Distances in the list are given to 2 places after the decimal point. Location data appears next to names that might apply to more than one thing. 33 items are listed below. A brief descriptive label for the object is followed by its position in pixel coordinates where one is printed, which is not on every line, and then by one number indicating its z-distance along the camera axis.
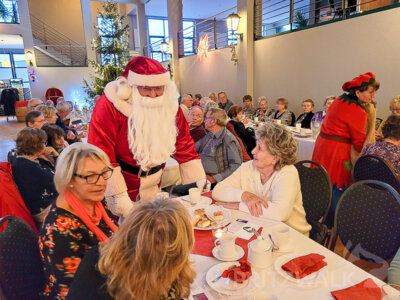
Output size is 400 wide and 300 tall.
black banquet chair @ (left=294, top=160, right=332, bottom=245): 1.85
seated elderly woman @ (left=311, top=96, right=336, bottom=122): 4.52
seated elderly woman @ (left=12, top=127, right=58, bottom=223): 2.24
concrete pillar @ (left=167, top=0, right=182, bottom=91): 9.64
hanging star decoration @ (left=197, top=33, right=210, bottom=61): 8.57
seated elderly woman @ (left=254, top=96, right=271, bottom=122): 5.95
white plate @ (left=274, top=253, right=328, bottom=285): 1.08
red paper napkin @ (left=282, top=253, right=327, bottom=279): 1.11
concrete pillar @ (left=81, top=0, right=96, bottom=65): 11.36
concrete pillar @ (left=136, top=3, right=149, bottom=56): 11.69
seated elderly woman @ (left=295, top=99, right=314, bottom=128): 5.07
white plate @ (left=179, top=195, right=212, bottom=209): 1.84
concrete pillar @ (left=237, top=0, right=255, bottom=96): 6.35
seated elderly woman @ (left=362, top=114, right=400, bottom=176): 2.21
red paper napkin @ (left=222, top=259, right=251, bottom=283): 1.07
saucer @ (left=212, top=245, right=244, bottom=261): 1.24
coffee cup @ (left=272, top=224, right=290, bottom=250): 1.29
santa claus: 1.83
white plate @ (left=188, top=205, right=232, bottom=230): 1.55
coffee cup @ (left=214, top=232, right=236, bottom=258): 1.24
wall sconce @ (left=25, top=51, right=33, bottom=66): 11.13
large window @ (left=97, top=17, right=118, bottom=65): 7.25
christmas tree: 7.15
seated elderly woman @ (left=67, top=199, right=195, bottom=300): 0.76
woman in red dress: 2.51
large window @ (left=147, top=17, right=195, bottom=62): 14.01
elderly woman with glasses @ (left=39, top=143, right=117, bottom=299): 1.08
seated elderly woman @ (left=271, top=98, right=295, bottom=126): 5.42
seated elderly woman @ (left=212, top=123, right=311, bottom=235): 1.67
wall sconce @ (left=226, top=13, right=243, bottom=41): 6.36
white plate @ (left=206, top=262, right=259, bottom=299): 1.03
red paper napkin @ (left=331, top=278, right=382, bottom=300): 0.97
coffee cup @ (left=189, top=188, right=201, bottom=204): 1.83
